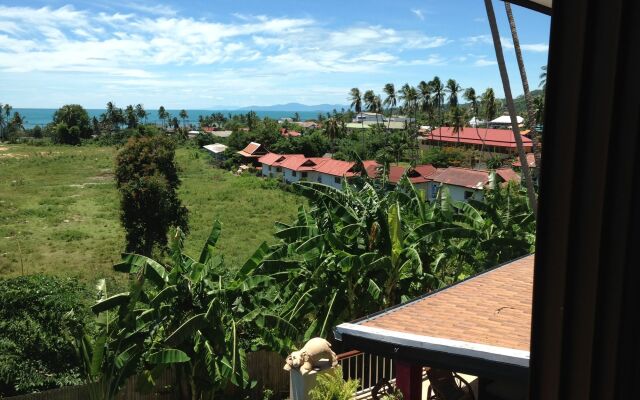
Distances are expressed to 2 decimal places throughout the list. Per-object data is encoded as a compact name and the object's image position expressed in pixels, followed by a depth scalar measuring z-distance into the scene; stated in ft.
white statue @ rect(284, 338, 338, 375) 23.95
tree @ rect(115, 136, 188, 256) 76.23
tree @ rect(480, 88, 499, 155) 218.79
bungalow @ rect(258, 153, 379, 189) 146.51
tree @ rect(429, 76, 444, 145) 219.82
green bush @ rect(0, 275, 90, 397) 31.17
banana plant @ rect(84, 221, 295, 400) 28.96
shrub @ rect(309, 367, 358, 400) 21.72
